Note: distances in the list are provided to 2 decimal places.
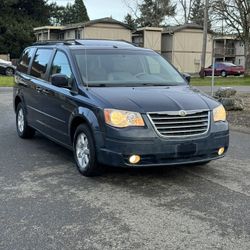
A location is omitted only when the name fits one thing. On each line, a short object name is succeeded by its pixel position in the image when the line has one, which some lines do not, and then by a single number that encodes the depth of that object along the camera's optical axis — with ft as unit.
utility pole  88.53
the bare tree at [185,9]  170.12
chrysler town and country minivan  13.73
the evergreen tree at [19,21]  135.52
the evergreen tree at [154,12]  185.12
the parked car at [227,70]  113.33
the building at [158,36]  120.90
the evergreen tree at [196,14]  162.11
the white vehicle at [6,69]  85.76
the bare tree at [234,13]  88.30
